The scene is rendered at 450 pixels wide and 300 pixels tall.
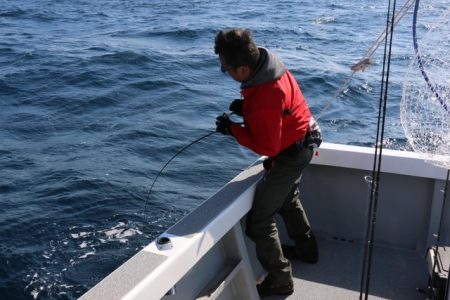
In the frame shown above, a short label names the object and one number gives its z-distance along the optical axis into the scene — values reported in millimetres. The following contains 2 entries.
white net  2652
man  2680
